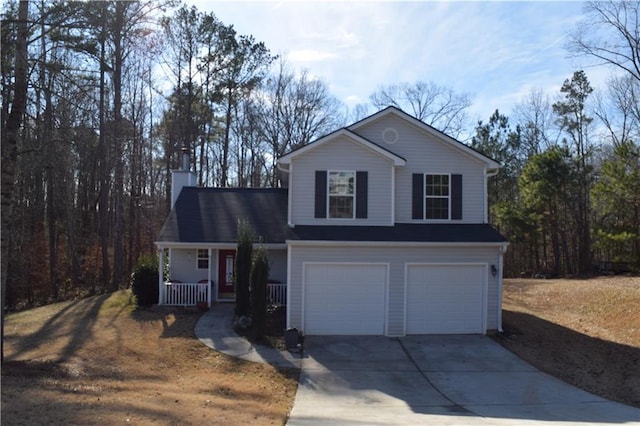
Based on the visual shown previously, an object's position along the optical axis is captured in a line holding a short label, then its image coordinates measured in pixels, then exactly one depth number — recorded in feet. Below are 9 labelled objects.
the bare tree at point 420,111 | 124.36
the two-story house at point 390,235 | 49.19
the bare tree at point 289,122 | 120.26
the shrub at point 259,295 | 46.73
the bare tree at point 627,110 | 107.76
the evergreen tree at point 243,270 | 50.65
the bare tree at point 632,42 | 95.50
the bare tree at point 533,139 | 134.00
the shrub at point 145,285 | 58.23
